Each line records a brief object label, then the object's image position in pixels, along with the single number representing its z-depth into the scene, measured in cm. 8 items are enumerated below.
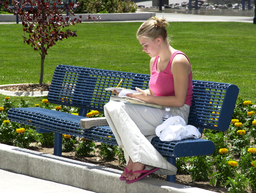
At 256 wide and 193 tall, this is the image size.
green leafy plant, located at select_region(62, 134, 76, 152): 849
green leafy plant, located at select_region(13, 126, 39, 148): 850
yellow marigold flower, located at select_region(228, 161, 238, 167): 637
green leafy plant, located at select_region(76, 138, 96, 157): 817
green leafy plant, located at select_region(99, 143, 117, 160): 794
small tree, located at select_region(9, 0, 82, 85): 1464
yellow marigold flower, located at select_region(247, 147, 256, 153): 657
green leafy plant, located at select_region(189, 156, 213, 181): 679
